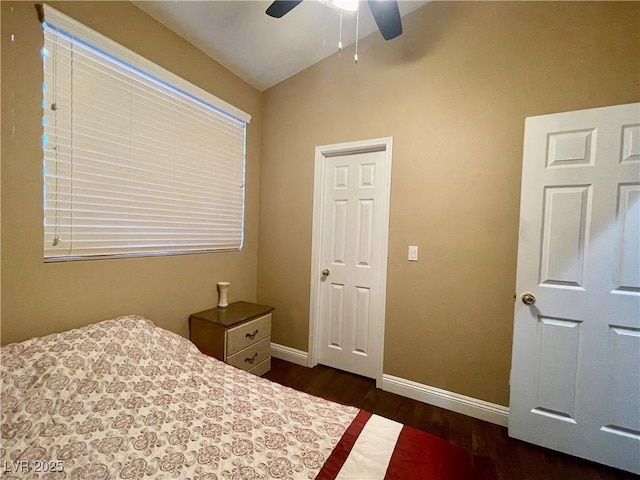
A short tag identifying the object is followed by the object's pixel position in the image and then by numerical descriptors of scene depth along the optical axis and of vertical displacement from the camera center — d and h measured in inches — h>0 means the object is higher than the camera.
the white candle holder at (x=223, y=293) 91.4 -22.8
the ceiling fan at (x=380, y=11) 55.5 +48.4
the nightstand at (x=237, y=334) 77.7 -33.0
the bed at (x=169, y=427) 33.6 -30.1
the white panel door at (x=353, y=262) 90.4 -10.7
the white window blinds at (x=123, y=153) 55.0 +18.5
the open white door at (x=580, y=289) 56.9 -11.3
